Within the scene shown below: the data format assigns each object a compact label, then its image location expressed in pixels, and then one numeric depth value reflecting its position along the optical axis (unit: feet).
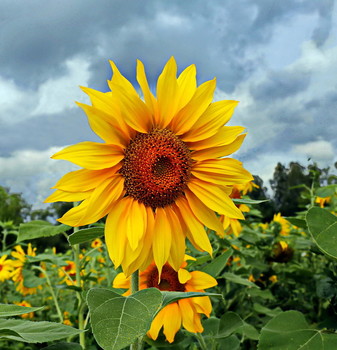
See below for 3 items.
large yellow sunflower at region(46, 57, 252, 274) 1.04
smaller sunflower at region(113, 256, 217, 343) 1.38
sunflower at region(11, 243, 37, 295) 3.13
